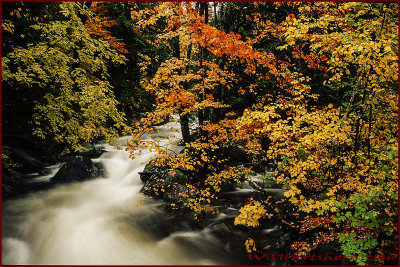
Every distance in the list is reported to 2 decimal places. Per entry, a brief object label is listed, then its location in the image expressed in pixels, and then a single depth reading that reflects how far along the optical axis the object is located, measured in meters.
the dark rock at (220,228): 7.27
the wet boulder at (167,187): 8.37
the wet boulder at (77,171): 9.56
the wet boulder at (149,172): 10.09
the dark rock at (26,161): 9.47
